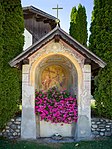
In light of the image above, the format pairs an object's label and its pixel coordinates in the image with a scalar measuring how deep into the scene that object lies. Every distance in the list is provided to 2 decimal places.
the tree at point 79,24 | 15.59
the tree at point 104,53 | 7.78
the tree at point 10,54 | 7.50
